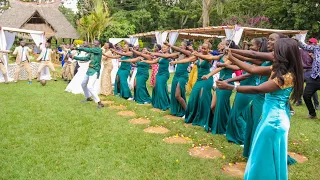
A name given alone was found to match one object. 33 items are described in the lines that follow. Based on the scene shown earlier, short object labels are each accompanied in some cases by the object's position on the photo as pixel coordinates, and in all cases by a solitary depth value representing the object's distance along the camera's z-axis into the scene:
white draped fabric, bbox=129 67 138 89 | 12.12
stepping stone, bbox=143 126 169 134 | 6.27
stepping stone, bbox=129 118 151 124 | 7.04
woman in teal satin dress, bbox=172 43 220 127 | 6.61
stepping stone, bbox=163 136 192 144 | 5.63
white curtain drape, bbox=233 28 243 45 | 12.32
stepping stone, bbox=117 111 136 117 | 7.81
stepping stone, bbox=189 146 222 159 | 4.96
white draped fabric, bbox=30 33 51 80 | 15.73
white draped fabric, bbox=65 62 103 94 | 10.94
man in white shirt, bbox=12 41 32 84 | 13.29
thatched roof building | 27.47
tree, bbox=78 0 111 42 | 27.97
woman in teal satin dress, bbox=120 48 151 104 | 9.54
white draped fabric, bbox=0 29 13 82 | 13.60
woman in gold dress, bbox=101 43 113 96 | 10.71
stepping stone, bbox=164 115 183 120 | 7.53
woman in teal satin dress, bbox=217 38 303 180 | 3.11
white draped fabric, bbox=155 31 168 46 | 16.72
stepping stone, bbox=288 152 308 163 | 4.91
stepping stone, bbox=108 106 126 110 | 8.52
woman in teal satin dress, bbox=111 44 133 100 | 10.27
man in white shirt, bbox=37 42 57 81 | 13.48
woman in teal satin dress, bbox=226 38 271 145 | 5.40
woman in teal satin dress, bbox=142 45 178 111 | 8.41
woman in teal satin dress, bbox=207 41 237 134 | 6.07
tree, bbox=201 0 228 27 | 24.15
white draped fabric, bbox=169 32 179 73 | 16.17
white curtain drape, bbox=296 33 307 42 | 13.46
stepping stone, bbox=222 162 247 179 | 4.30
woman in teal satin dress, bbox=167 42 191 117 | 7.42
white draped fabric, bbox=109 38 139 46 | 24.28
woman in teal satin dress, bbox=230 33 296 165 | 4.68
